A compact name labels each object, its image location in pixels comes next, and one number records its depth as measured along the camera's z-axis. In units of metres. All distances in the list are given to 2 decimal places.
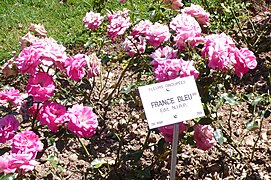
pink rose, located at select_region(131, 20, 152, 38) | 2.26
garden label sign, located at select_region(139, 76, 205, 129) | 1.90
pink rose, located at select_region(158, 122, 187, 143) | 2.08
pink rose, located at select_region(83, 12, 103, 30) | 2.58
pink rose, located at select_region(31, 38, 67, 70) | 2.06
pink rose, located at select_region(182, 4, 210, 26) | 2.29
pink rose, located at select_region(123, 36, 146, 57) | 2.32
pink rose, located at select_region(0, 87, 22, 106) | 2.23
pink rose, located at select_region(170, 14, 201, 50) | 2.09
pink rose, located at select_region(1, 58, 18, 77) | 2.25
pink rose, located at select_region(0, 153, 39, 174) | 1.89
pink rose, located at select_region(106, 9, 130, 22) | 2.44
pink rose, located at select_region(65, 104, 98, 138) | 2.00
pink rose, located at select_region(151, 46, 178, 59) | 2.12
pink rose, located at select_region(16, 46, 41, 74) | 2.03
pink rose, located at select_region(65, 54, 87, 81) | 2.12
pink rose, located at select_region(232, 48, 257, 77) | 2.08
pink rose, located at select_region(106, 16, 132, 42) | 2.33
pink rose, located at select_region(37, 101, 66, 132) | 2.04
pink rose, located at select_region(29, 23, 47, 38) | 2.39
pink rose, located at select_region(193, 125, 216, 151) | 2.15
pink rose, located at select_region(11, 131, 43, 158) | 1.95
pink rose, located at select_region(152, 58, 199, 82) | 1.99
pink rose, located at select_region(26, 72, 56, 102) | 2.03
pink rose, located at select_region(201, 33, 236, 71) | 2.04
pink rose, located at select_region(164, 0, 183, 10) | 2.48
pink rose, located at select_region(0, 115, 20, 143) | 2.06
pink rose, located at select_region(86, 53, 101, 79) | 2.28
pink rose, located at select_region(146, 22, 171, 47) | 2.20
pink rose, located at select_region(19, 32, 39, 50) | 2.25
